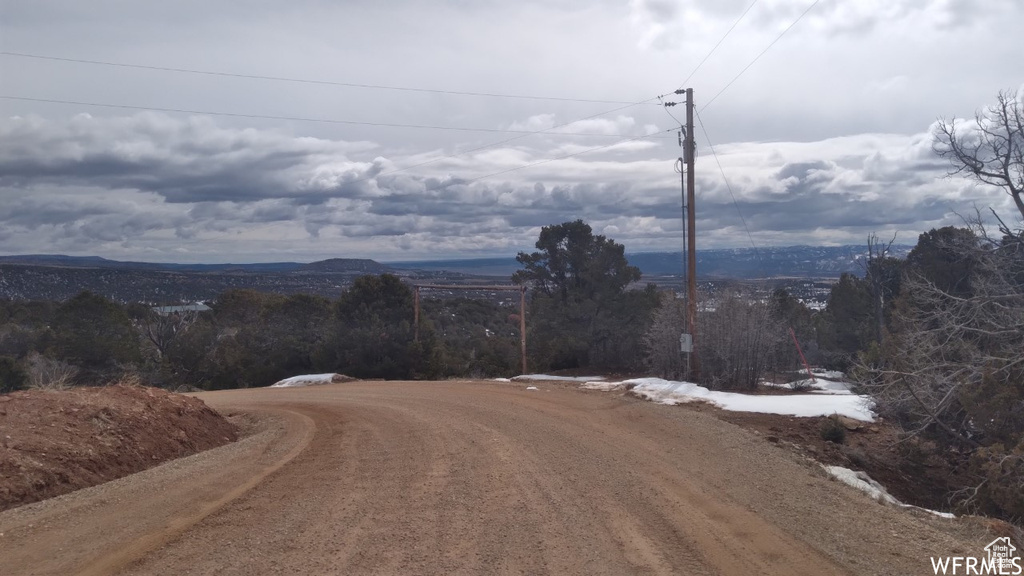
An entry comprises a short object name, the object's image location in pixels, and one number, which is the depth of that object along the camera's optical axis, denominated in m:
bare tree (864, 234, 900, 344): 28.41
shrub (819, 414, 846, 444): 13.66
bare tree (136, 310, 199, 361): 40.34
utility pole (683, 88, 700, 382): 21.02
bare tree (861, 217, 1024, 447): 12.92
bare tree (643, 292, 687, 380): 23.63
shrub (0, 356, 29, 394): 24.67
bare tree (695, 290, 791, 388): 21.41
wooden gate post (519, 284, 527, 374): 29.52
